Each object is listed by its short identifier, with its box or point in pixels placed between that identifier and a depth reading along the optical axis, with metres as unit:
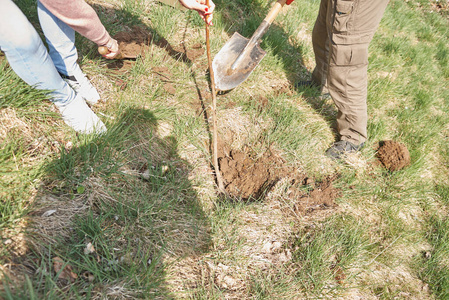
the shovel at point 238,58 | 2.42
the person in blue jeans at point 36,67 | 1.36
